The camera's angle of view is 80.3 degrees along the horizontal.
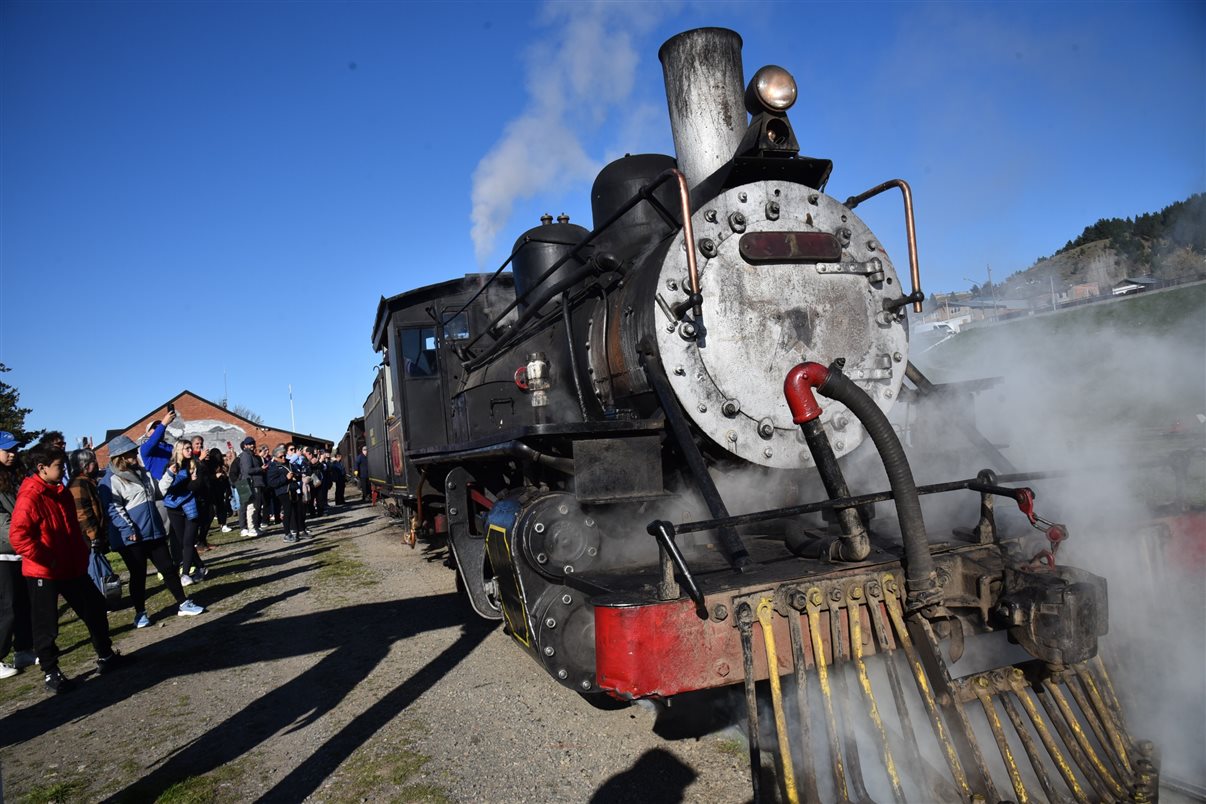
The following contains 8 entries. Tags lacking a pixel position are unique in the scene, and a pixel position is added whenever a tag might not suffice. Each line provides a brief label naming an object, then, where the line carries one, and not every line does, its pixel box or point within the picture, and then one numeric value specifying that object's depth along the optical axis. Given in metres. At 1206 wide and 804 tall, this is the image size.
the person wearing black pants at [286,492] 11.73
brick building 42.28
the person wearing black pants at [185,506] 7.04
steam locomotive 2.10
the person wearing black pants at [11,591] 4.70
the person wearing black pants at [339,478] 21.54
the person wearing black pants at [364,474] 18.30
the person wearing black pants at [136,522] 5.70
